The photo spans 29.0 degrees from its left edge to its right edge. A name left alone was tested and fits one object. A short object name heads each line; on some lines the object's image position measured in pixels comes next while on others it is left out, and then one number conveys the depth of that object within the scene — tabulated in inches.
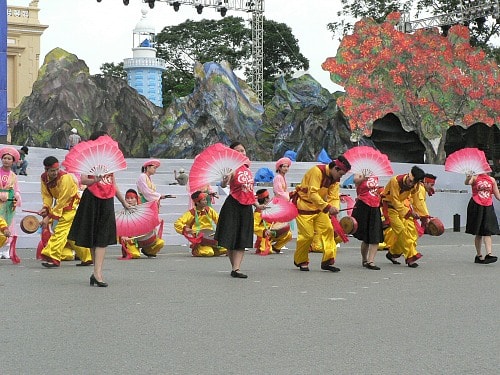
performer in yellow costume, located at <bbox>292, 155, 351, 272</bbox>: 461.3
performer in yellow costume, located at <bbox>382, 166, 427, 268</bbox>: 506.3
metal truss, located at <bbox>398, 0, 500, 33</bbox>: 1208.8
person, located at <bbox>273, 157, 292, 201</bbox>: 622.2
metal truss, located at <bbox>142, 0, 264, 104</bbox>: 1342.3
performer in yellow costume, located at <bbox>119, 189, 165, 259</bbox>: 573.9
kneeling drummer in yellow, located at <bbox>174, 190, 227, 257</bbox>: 596.7
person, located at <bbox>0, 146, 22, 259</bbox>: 506.9
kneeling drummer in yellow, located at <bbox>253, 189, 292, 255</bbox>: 620.3
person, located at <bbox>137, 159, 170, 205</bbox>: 587.5
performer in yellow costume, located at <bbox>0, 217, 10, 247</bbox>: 505.0
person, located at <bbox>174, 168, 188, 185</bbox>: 1024.9
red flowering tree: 1482.5
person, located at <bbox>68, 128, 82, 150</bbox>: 1238.6
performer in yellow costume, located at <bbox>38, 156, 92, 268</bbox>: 470.3
